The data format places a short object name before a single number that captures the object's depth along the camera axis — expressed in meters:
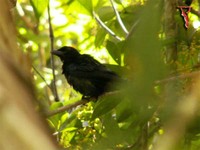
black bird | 7.30
